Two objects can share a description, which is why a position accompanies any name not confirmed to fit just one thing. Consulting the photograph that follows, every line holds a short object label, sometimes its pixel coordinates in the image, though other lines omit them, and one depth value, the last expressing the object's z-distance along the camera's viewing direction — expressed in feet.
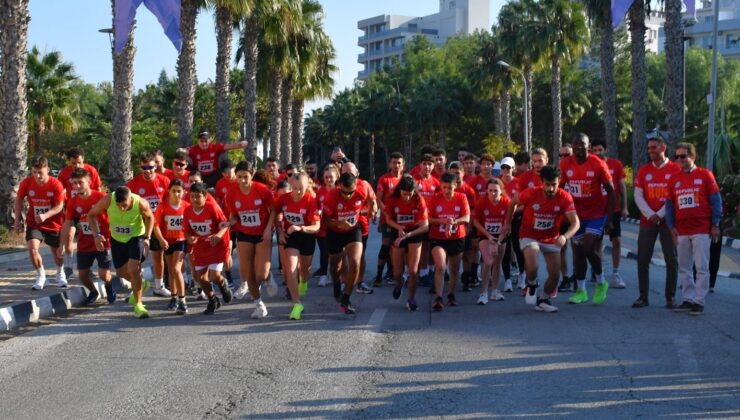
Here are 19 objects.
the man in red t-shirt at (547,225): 34.37
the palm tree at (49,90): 139.64
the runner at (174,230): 36.32
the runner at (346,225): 35.58
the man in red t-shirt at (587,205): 37.83
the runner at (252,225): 35.19
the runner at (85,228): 37.96
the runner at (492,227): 38.58
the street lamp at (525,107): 154.43
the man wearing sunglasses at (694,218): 33.65
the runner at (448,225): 36.37
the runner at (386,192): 43.04
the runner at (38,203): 41.22
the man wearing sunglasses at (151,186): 40.65
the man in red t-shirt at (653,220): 35.63
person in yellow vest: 35.29
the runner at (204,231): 34.99
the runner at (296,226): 34.71
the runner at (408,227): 35.96
